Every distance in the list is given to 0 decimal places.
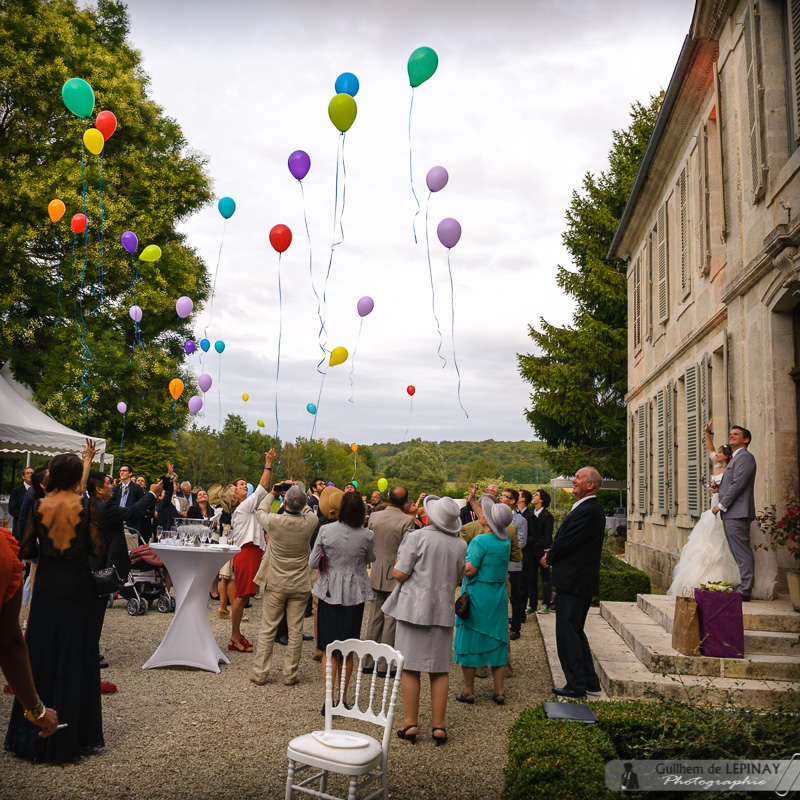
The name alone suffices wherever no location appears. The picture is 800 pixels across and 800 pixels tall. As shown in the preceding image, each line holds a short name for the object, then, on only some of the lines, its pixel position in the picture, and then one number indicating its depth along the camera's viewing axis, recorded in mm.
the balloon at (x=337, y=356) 12477
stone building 7977
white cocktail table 7422
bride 7621
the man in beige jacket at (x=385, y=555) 7820
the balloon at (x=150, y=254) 13773
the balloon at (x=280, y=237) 10562
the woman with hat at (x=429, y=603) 5566
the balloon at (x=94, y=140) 11914
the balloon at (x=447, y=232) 9938
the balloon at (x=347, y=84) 9367
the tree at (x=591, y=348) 24328
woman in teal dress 6543
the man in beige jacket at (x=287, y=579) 7117
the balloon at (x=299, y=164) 9805
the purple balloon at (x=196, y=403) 15324
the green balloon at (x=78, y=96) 10578
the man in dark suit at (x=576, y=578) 6297
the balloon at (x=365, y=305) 12195
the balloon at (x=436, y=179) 10031
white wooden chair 3701
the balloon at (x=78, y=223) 14242
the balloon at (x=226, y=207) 11445
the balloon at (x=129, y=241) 14445
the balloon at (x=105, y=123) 11727
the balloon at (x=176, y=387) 15117
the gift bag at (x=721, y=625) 6168
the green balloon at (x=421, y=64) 8859
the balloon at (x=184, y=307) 14594
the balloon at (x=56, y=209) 13797
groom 7457
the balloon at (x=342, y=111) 8906
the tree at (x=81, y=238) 19516
